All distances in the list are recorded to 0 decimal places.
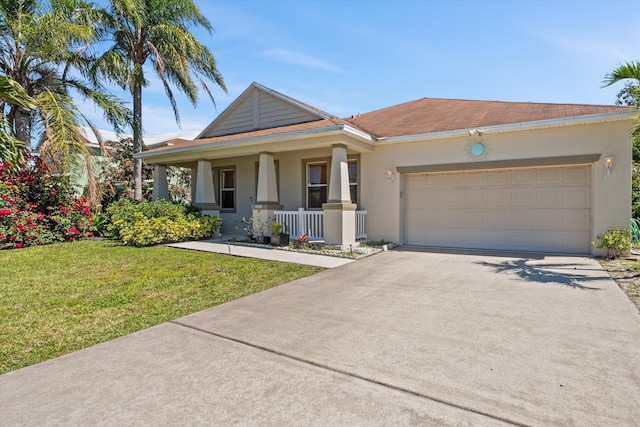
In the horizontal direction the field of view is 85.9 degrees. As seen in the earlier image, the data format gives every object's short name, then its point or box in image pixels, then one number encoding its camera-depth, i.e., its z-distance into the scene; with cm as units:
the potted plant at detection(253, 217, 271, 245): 1077
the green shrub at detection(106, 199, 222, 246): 1037
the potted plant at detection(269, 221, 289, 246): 1024
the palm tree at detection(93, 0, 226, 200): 1305
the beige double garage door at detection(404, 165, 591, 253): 877
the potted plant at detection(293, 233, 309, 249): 995
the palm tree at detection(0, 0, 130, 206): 1045
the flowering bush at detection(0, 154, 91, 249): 1002
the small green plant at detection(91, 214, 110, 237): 1268
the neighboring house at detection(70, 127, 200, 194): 1173
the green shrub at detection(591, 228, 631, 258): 790
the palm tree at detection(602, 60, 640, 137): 629
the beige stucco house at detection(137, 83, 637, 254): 842
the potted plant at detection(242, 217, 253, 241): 1138
